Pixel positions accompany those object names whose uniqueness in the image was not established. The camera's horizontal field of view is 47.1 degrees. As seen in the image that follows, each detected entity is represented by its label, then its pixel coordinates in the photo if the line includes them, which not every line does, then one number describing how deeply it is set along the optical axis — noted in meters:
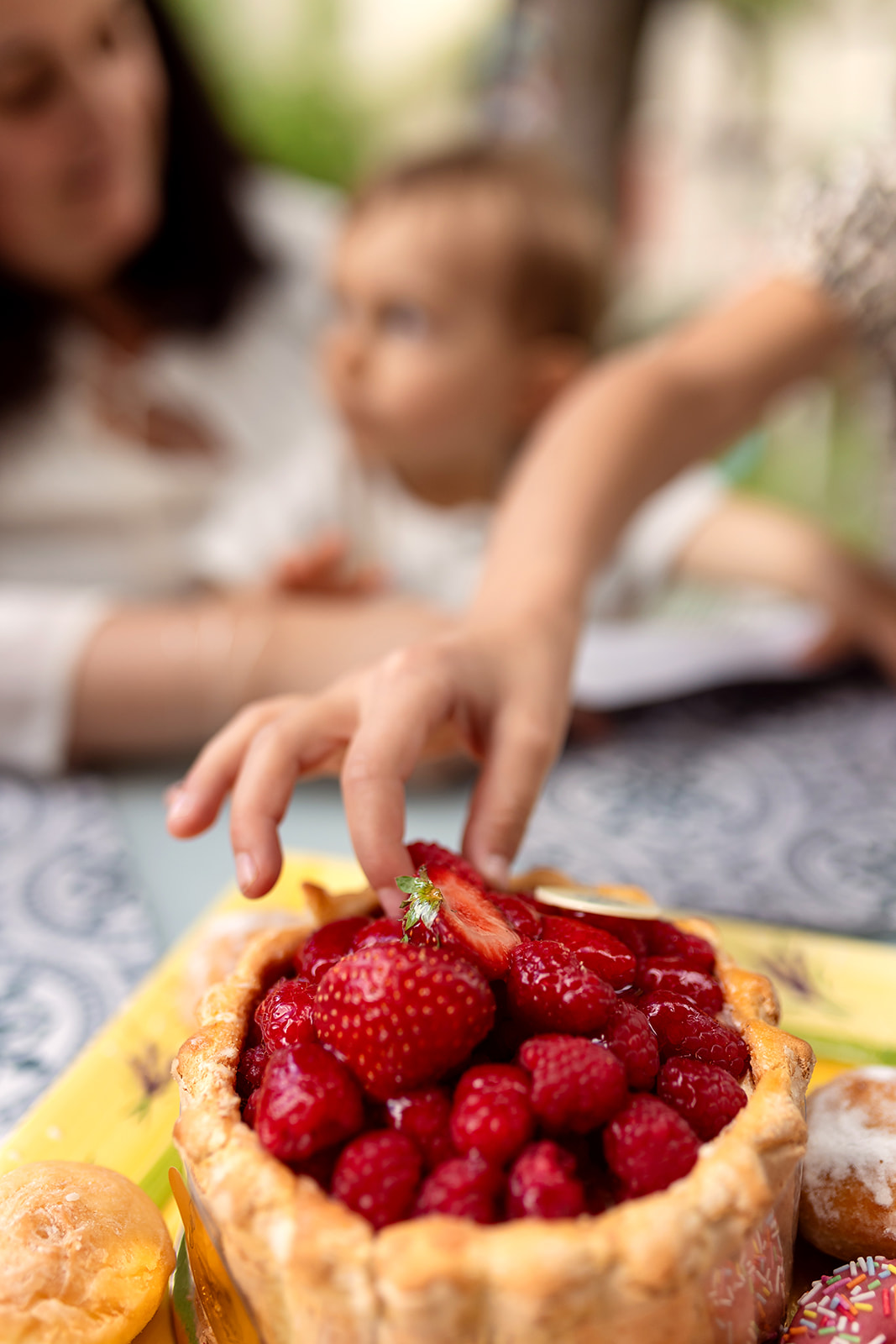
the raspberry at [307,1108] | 0.52
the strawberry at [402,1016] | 0.53
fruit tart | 0.47
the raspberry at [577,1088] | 0.51
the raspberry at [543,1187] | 0.49
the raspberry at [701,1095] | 0.55
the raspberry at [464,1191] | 0.49
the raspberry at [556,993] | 0.56
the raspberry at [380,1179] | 0.50
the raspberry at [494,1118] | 0.50
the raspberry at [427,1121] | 0.52
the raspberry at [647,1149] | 0.51
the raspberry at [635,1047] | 0.55
